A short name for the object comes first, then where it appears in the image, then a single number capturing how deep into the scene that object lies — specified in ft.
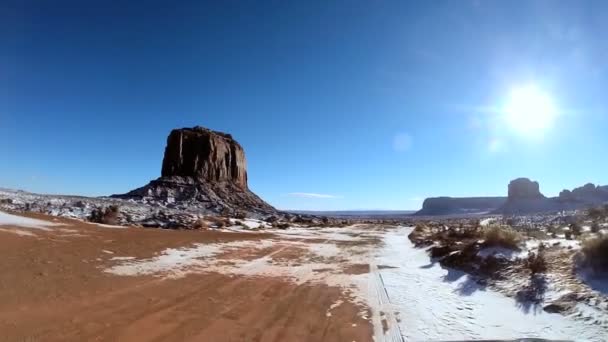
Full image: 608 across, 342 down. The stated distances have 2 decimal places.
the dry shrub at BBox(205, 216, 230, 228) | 93.23
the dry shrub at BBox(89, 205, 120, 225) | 72.14
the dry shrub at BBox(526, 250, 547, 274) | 26.99
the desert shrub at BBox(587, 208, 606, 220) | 63.82
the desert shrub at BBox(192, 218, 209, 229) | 81.97
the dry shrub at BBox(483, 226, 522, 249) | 35.88
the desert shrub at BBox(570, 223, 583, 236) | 40.74
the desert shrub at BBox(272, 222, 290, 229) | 115.81
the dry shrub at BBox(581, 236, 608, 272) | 23.76
